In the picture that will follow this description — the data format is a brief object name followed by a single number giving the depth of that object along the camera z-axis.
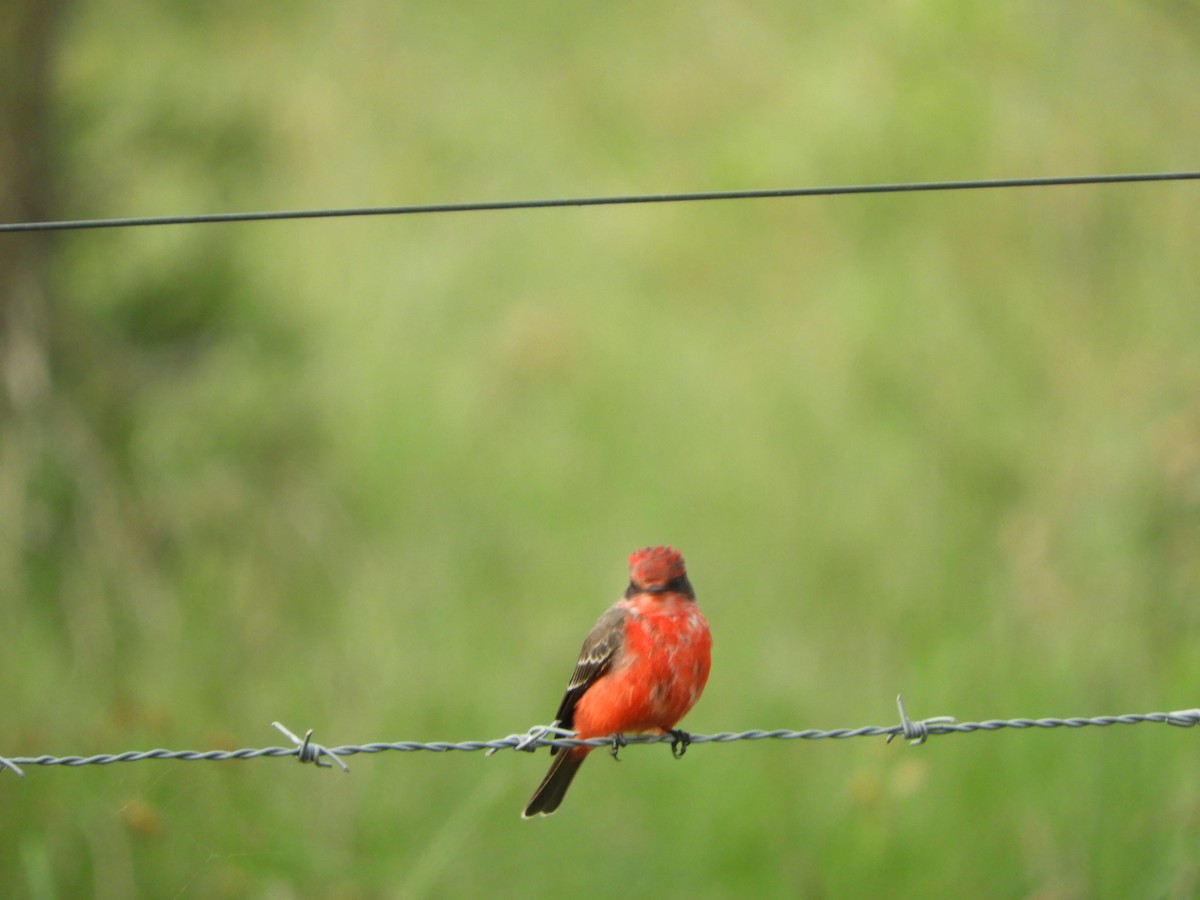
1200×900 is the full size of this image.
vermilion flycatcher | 8.95
